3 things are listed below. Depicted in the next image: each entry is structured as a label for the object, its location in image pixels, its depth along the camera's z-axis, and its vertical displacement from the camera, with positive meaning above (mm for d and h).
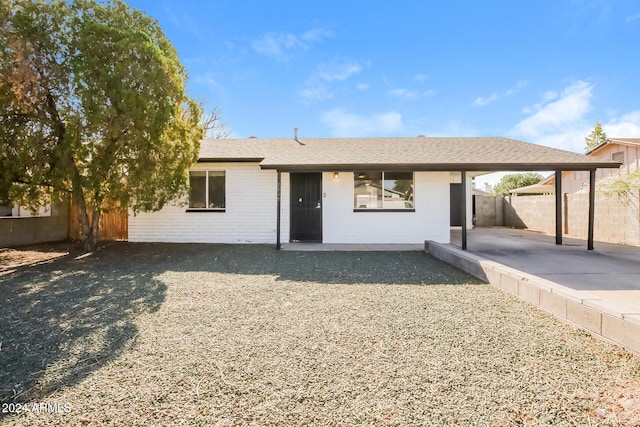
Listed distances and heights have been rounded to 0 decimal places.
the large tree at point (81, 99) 6410 +2550
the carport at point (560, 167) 7242 +1113
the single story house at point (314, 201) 9031 +322
